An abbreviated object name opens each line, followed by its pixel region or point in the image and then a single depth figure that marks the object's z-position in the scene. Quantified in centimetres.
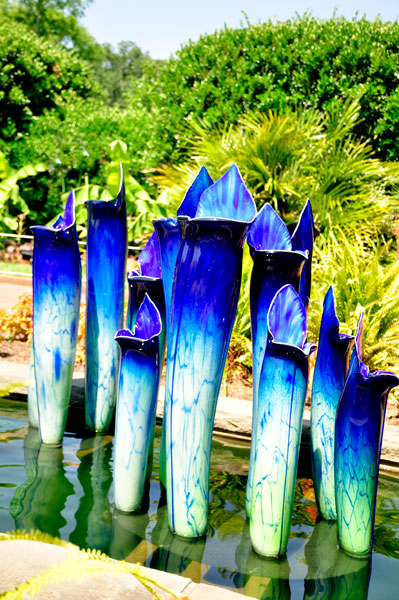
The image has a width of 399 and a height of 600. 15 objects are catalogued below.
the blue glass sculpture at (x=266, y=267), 237
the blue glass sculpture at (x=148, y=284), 288
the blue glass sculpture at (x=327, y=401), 269
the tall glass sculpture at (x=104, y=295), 323
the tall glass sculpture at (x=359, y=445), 224
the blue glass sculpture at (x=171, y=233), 262
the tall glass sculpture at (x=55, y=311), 307
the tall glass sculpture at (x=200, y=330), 220
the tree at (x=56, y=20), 3478
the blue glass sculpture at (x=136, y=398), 250
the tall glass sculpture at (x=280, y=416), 220
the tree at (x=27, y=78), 1334
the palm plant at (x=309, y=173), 757
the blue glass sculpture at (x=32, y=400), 341
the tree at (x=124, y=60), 5653
